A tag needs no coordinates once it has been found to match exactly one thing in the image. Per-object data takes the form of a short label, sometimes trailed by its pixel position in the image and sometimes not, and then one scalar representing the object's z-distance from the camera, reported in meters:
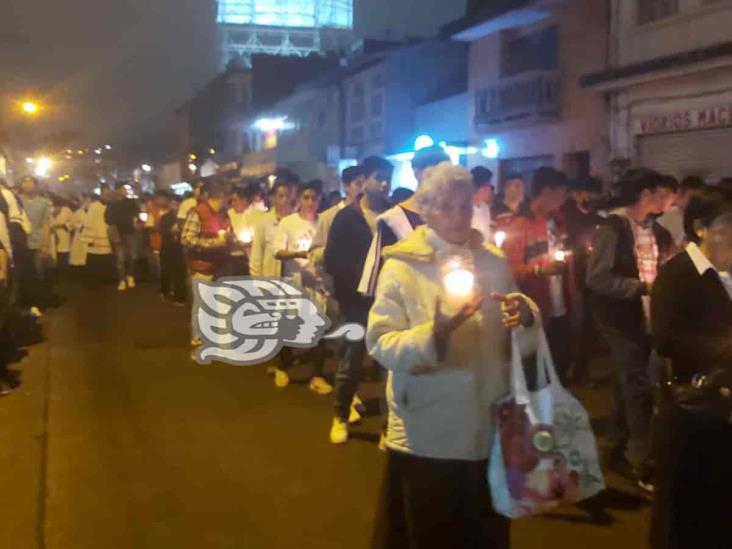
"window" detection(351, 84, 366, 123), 32.16
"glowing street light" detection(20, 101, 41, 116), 27.53
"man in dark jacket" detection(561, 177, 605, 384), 8.30
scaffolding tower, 74.25
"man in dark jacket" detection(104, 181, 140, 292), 17.88
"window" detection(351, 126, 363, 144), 32.57
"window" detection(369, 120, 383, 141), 30.10
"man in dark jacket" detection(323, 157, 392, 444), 7.11
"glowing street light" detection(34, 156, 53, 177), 51.41
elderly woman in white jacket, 3.55
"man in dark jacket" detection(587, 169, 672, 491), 5.88
